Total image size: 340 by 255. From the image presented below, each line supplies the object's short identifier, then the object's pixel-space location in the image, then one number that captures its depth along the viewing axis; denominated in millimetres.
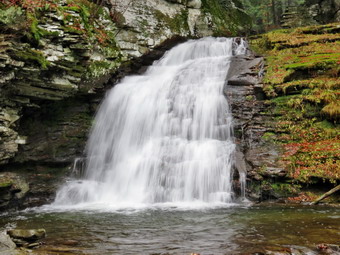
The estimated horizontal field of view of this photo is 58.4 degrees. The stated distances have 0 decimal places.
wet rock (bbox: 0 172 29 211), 10280
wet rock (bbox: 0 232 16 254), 4520
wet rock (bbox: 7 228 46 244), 5168
